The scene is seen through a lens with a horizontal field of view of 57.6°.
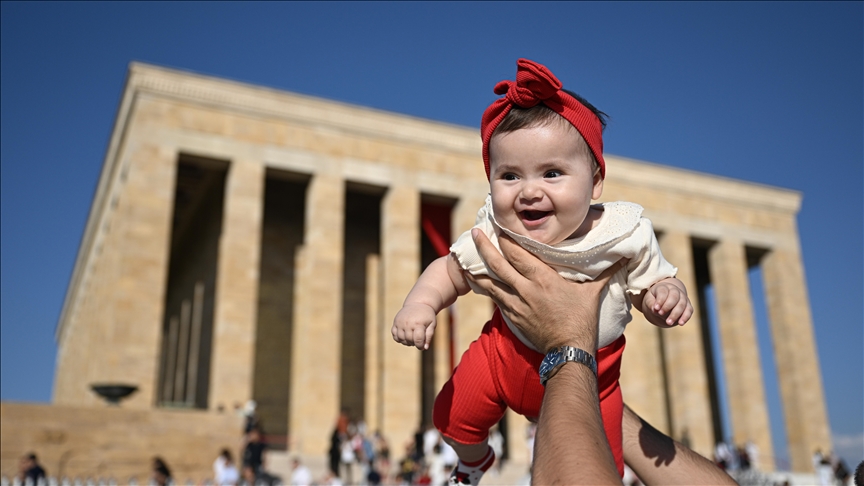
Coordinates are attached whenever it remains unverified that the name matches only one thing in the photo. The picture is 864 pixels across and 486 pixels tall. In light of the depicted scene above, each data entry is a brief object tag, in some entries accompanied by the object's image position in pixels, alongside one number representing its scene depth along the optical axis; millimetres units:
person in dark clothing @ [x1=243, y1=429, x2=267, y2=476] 13984
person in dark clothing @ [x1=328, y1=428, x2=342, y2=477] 16922
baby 2504
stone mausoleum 23531
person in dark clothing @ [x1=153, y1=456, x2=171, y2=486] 12358
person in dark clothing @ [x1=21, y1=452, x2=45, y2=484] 11578
